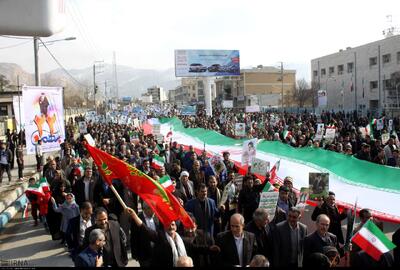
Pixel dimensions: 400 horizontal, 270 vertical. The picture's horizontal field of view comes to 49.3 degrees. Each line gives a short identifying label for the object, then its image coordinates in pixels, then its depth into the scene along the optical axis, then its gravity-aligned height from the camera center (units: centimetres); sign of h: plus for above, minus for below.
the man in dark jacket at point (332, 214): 658 -172
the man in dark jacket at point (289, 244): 536 -173
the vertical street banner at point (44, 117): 987 -13
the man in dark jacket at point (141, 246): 520 -168
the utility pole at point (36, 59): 1825 +222
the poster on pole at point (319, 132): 1791 -123
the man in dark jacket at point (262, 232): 543 -163
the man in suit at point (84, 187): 880 -158
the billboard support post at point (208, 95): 4255 +109
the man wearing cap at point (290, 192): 731 -150
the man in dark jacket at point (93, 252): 450 -151
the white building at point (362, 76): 4588 +307
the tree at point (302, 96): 6900 +117
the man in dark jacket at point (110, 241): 518 -159
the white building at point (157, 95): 17648 +564
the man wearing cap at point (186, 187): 833 -154
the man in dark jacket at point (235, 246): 492 -160
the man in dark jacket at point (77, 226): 631 -198
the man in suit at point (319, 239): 517 -164
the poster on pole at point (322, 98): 3722 +37
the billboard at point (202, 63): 4534 +454
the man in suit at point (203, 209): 663 -158
